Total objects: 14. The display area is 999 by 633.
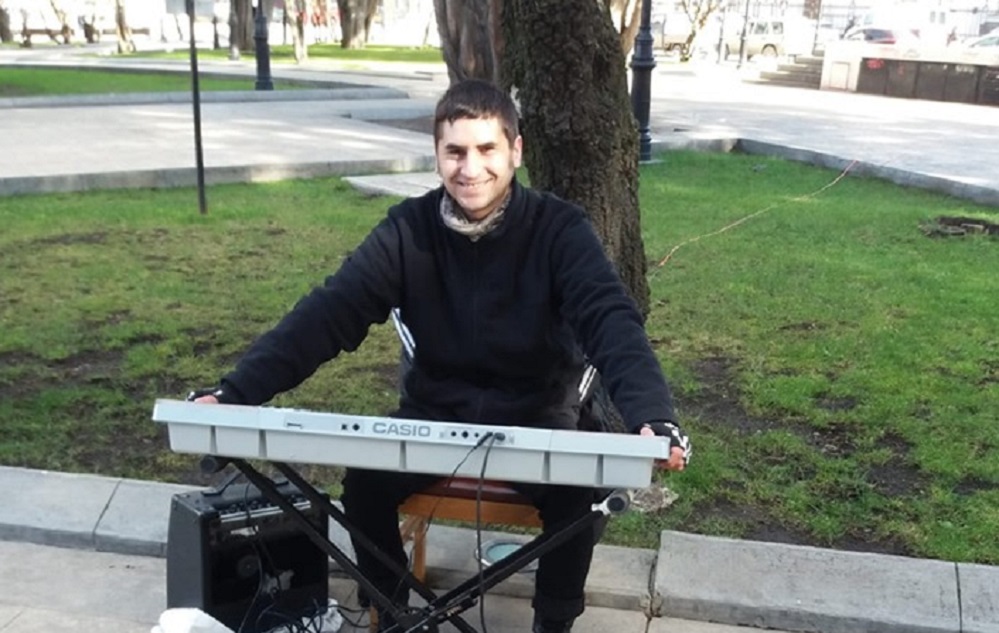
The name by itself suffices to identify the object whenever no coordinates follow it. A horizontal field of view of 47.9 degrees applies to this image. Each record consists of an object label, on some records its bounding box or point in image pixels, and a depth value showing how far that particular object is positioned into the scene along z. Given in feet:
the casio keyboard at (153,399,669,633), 7.14
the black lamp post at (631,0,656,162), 40.06
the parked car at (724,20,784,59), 137.90
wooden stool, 9.72
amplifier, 9.91
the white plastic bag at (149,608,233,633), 9.30
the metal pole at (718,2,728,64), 132.77
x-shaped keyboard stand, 8.23
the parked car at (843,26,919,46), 110.46
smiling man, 9.23
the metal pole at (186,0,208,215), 27.09
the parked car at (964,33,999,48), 94.79
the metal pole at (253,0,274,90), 63.31
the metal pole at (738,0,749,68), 118.41
